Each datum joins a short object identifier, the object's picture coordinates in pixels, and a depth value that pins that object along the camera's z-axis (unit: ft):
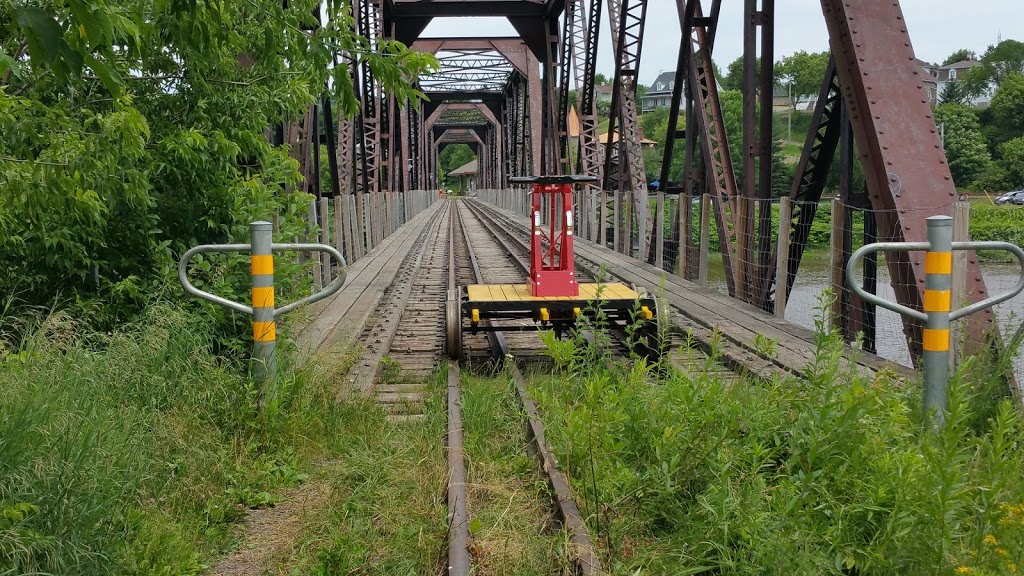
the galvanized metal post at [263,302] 15.72
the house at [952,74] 313.44
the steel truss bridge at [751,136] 19.44
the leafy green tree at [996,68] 297.94
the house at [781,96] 347.97
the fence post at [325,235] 42.70
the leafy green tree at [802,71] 255.70
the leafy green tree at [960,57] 431.02
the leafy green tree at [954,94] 260.42
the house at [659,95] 499.92
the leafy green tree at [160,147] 13.44
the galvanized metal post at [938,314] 13.65
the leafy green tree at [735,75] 243.27
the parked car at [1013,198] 108.01
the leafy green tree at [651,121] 341.49
